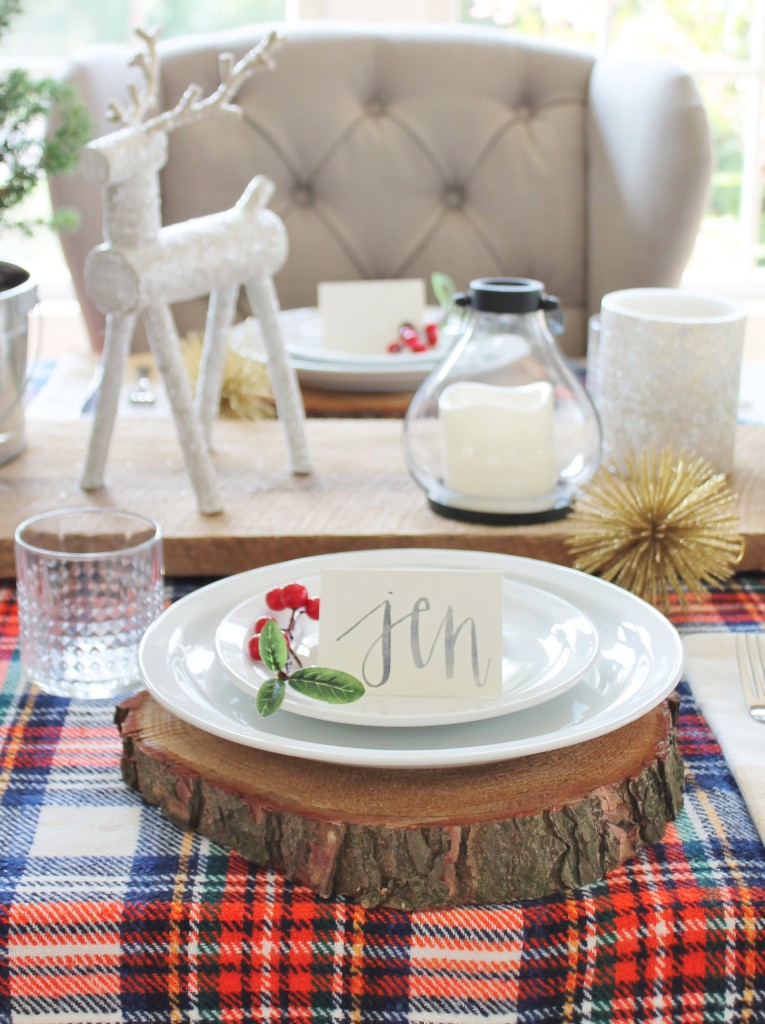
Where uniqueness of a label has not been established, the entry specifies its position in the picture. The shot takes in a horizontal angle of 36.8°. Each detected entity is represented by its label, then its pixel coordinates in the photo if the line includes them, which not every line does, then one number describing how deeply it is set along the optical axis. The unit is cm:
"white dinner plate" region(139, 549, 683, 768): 52
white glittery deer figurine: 84
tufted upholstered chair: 191
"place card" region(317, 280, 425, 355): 140
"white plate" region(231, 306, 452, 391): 129
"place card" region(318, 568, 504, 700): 59
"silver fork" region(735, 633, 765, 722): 68
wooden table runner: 90
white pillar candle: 89
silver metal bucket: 96
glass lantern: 89
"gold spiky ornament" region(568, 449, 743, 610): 79
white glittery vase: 94
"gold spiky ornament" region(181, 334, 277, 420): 120
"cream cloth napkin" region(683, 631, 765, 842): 60
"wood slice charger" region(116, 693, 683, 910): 52
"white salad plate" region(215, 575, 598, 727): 55
